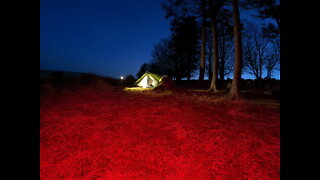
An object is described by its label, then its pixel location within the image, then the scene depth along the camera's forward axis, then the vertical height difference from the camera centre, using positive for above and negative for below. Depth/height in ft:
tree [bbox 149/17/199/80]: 74.02 +22.34
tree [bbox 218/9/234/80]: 77.35 +20.44
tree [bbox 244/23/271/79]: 71.87 +16.76
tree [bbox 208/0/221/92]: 41.39 +14.73
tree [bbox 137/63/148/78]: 112.84 +16.52
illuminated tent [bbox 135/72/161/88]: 66.55 +4.19
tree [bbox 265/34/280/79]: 68.39 +13.78
